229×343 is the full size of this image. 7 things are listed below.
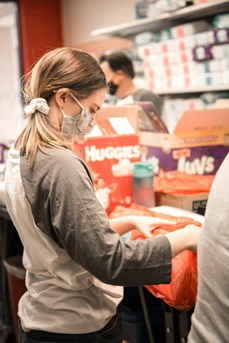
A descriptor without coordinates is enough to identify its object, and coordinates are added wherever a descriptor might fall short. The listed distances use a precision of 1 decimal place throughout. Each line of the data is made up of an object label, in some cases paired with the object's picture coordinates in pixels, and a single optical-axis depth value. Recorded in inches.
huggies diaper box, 77.3
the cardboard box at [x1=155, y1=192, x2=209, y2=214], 74.6
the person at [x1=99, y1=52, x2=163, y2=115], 145.8
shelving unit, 136.3
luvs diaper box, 82.7
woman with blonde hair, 42.5
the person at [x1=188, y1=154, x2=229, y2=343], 36.4
